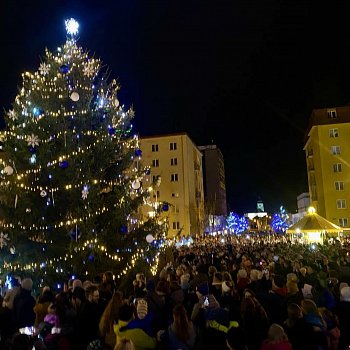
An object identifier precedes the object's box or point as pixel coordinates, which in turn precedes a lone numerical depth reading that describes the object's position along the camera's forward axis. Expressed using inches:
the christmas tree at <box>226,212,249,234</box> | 4109.3
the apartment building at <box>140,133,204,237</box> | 2440.9
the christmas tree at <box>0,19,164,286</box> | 532.7
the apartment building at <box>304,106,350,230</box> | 2059.5
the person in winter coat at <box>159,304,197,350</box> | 205.8
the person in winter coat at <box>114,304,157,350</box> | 213.0
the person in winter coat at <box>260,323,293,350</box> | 186.2
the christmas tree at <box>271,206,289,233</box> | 3649.6
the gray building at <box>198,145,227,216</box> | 4202.8
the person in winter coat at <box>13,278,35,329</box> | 294.8
